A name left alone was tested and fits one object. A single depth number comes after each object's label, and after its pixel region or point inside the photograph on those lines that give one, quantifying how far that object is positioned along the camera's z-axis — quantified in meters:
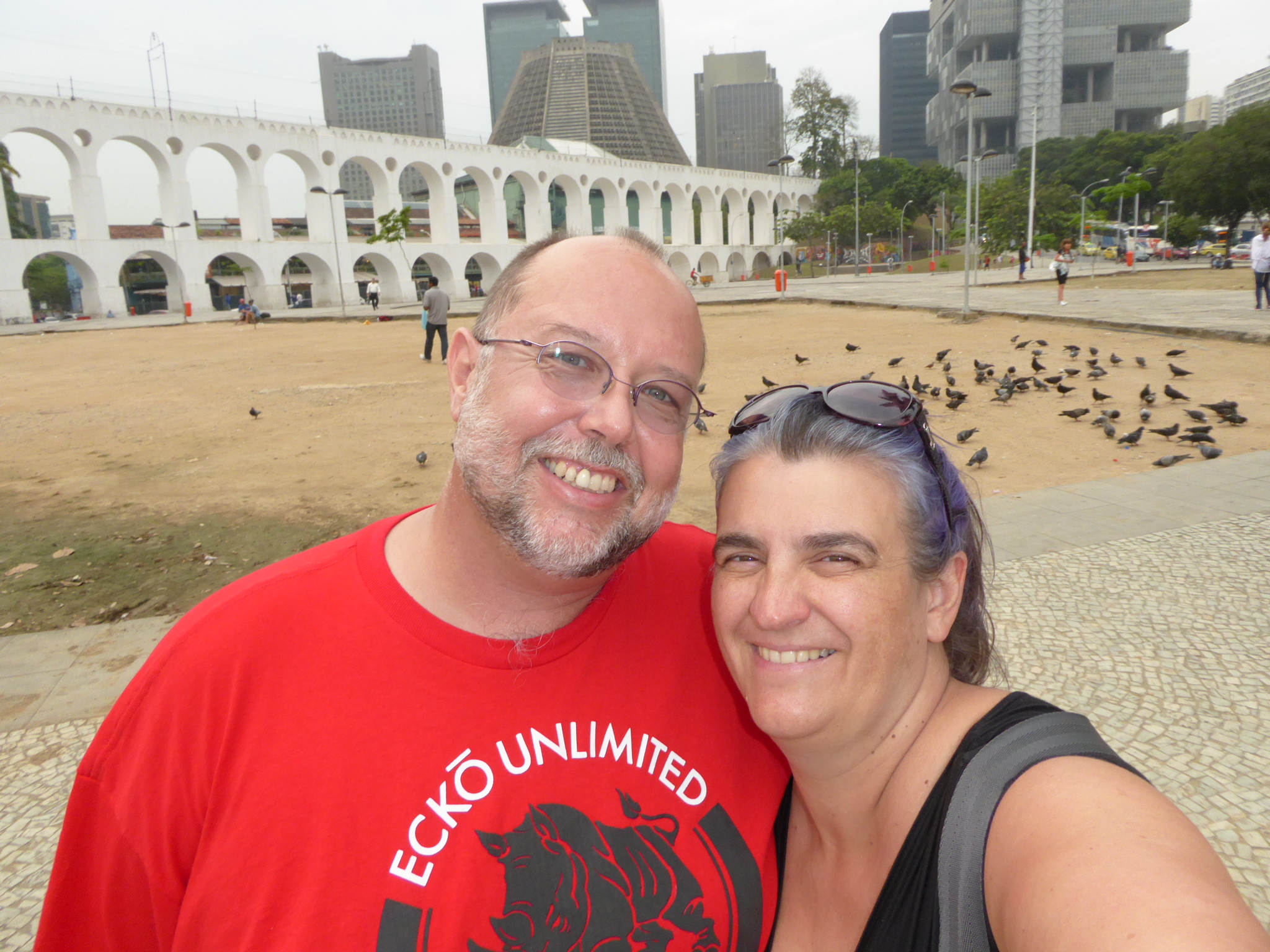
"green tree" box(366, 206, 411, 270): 42.00
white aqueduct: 38.72
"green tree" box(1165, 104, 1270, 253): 37.31
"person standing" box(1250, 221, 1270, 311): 15.81
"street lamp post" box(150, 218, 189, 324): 40.84
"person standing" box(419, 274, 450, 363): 15.41
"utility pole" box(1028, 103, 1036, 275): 38.31
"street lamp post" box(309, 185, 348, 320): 37.96
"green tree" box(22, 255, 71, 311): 62.47
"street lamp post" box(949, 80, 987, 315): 17.38
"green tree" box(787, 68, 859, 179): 75.50
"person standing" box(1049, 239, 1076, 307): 20.51
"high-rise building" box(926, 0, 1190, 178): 84.31
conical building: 88.94
